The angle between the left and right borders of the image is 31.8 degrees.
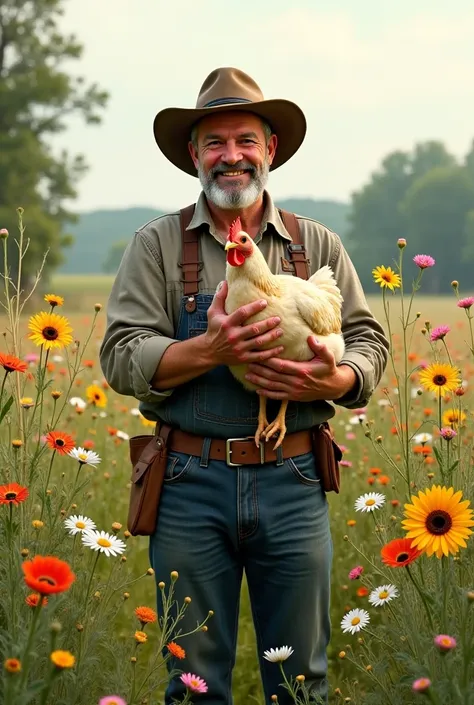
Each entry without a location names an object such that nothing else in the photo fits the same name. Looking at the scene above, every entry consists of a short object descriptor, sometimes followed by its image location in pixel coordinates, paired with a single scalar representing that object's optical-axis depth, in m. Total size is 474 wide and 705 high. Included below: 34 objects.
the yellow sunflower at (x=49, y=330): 2.98
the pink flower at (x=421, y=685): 1.59
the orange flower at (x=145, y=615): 2.36
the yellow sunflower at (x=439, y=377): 3.00
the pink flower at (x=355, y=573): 2.78
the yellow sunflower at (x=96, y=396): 4.36
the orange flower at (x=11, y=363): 2.67
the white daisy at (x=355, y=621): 2.70
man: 2.87
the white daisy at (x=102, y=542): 2.45
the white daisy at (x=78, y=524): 2.51
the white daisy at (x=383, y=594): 2.44
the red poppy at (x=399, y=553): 2.10
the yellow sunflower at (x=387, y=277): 3.12
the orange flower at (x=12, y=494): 2.25
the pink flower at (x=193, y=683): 2.14
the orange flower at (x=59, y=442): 2.75
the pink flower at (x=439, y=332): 3.01
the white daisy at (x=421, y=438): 4.28
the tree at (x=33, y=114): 26.03
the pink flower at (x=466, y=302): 3.01
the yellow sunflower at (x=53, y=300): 2.97
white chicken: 2.64
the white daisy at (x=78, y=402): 4.78
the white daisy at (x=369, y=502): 3.02
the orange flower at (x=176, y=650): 2.23
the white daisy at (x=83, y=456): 2.90
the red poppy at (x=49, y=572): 1.53
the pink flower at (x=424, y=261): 3.13
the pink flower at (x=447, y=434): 2.58
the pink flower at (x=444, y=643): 1.70
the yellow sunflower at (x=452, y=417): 3.35
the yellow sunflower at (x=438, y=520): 1.99
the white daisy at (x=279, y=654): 2.46
